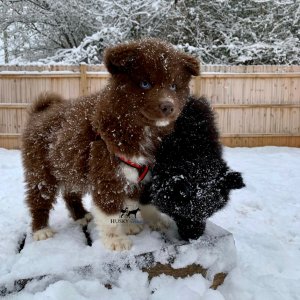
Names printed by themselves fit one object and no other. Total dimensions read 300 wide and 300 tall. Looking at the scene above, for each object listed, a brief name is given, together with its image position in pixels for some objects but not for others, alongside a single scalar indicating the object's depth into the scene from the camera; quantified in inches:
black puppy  23.8
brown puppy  21.2
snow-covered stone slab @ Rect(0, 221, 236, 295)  24.7
